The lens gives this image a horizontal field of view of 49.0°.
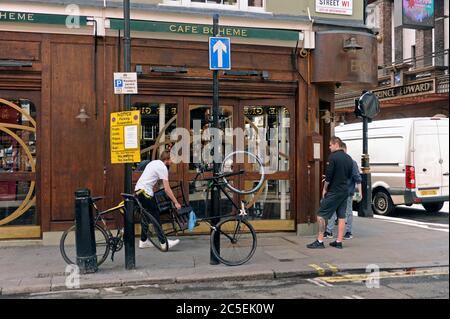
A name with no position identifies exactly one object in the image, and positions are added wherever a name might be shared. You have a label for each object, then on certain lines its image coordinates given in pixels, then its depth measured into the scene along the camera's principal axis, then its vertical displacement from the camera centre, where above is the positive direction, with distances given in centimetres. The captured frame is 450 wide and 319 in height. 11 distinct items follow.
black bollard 684 -98
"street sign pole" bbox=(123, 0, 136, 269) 704 -67
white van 1233 -4
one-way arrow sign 730 +162
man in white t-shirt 809 -36
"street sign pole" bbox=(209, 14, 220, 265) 728 -9
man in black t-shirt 854 -49
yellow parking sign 706 +37
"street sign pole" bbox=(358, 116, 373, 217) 1245 -49
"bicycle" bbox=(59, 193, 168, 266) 718 -114
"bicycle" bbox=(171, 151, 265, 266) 728 -112
